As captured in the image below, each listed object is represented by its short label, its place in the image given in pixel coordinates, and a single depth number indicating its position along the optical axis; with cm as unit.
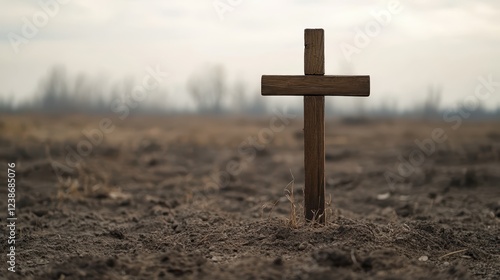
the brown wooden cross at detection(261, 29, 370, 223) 536
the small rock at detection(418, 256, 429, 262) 477
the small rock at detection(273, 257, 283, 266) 425
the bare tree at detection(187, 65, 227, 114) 6781
